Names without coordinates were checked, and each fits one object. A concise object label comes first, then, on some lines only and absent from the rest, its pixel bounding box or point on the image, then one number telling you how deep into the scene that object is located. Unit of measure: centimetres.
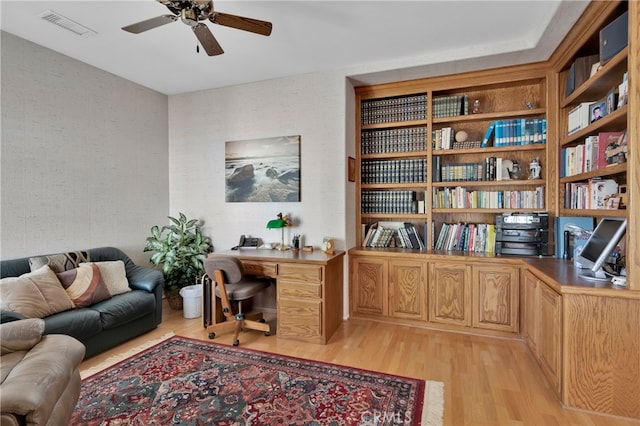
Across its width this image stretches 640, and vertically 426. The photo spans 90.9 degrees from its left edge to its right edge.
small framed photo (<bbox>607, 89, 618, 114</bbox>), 213
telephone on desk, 377
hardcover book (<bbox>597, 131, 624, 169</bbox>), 222
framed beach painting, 365
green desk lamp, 340
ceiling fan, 192
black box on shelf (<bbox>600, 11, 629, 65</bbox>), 197
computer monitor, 196
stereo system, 295
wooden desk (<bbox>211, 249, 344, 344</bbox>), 292
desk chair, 286
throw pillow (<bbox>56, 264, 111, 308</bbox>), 271
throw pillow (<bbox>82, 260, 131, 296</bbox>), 300
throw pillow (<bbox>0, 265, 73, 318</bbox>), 230
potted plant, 367
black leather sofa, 242
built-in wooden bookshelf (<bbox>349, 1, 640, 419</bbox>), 186
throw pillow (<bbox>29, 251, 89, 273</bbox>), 272
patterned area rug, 186
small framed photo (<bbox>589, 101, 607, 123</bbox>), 229
